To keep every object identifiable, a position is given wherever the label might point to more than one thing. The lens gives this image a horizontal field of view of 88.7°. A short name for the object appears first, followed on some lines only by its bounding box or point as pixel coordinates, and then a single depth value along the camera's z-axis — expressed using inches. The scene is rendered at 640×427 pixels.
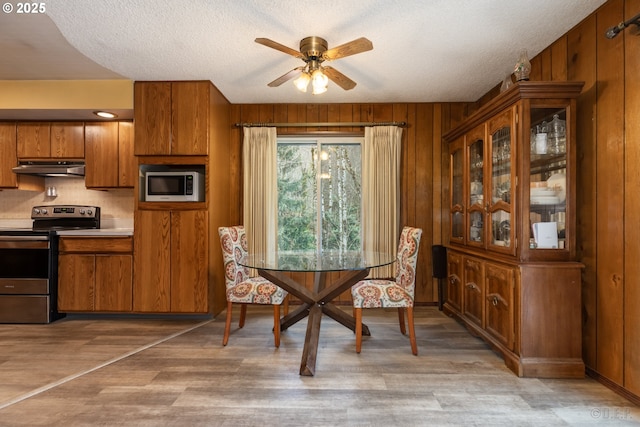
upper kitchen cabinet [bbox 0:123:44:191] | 143.8
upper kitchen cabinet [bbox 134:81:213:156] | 130.7
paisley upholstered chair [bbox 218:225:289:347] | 105.7
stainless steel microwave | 131.1
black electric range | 127.1
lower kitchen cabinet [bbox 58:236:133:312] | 131.3
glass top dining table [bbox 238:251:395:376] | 89.0
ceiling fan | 86.0
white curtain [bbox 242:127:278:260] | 151.5
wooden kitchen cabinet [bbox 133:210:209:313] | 130.9
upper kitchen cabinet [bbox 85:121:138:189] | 143.1
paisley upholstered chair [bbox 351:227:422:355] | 100.5
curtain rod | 151.9
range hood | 141.1
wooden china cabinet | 85.7
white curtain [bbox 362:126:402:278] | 149.6
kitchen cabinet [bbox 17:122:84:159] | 143.8
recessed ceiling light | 136.3
